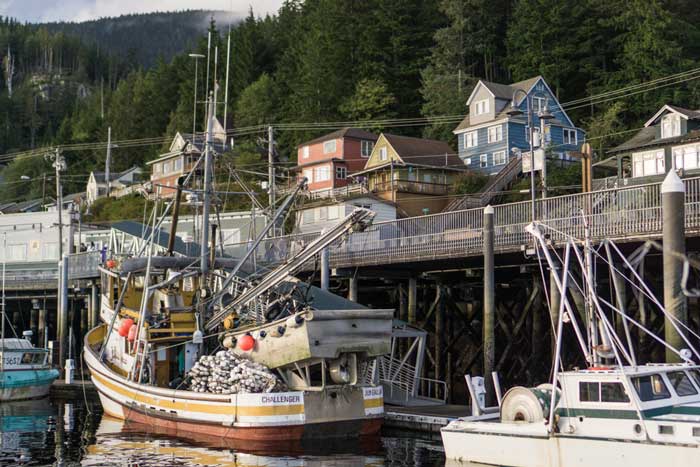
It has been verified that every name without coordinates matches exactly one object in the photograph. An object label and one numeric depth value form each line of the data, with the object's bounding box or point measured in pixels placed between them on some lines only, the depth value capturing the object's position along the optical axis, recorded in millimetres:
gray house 45094
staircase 57625
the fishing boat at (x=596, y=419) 16703
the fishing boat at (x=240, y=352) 24500
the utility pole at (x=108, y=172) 104400
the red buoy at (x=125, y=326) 30266
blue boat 38156
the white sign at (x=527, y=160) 30223
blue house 68750
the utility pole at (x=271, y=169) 39031
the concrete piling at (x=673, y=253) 20500
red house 73625
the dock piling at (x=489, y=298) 25875
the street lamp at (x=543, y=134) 28017
